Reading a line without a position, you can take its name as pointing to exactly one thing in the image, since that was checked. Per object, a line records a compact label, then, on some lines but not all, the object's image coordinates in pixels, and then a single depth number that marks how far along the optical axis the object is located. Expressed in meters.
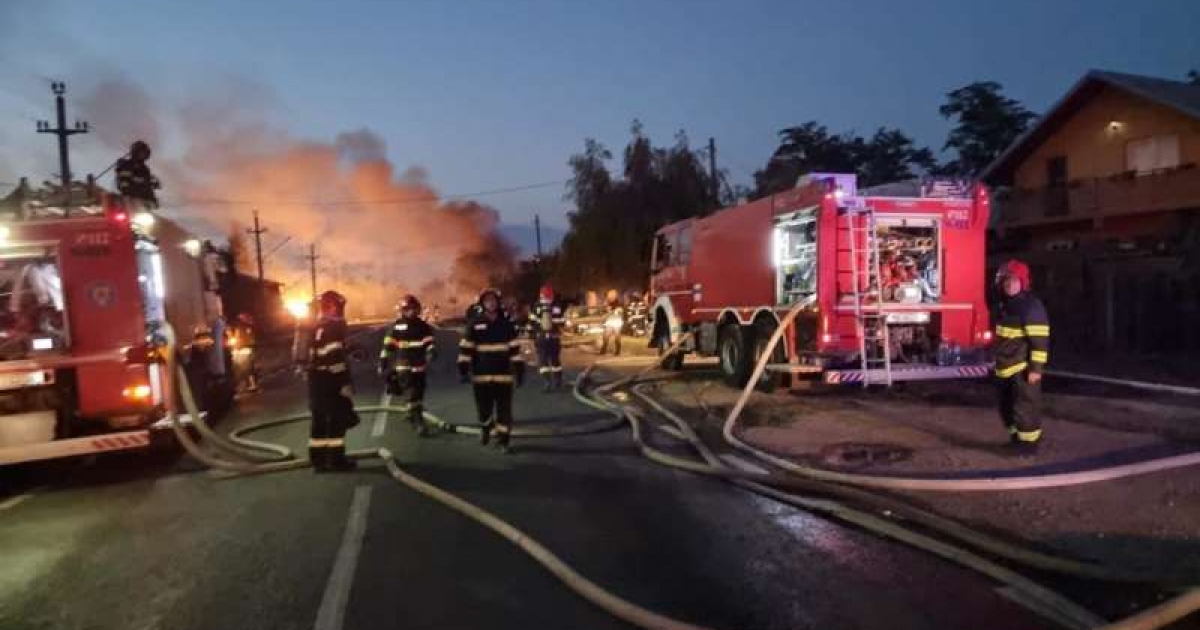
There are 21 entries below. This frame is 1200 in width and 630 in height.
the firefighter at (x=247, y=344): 16.12
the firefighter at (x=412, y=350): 10.88
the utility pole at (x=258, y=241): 59.24
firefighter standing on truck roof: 12.46
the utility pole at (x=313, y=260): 79.17
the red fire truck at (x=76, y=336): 8.31
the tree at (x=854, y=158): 42.72
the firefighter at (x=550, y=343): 14.81
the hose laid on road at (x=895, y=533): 4.46
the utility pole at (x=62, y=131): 33.38
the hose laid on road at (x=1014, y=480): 6.64
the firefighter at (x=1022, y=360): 7.84
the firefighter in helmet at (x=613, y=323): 22.16
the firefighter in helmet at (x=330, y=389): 8.53
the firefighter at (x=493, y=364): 9.32
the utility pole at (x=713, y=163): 38.55
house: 16.05
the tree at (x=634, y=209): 41.28
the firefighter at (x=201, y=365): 11.46
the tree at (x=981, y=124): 37.69
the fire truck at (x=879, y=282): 11.69
